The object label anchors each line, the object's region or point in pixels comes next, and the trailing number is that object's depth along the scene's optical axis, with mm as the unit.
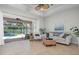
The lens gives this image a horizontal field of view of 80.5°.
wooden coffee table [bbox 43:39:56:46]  1658
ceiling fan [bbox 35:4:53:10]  1269
